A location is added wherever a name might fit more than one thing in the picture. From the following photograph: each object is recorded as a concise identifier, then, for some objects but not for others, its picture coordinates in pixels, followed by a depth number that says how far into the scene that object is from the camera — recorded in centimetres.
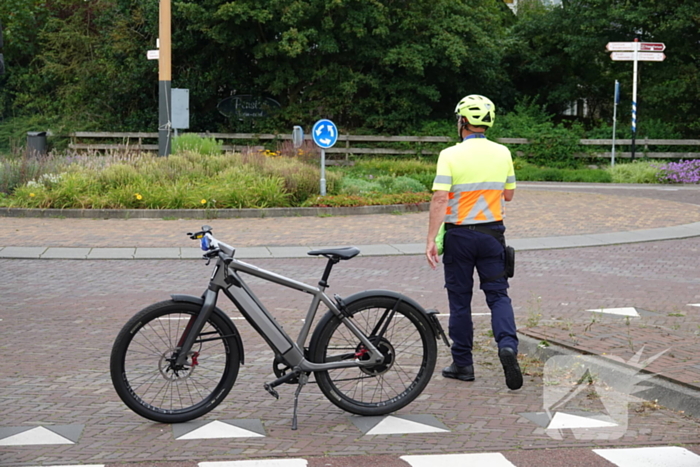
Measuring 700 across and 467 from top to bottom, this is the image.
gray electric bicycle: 532
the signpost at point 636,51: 2927
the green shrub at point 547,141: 3266
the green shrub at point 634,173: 2828
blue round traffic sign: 1850
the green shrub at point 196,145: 2211
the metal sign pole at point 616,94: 2934
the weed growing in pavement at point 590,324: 727
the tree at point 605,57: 3412
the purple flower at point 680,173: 2800
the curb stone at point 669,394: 549
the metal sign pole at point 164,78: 2148
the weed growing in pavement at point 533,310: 774
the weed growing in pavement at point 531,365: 646
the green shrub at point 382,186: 1919
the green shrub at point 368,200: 1769
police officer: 605
